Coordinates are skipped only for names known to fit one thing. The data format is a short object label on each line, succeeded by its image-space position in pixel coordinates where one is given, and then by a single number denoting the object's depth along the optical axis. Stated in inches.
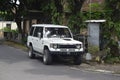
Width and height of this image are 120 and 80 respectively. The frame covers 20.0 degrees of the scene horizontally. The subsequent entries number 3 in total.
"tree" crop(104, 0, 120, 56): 787.4
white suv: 689.6
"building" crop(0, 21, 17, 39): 2618.8
